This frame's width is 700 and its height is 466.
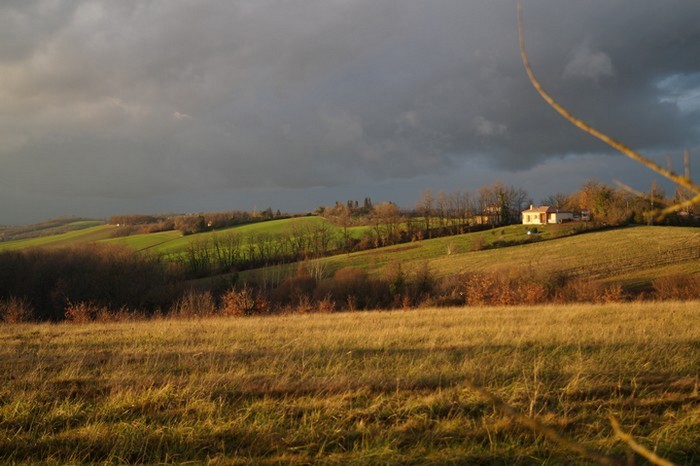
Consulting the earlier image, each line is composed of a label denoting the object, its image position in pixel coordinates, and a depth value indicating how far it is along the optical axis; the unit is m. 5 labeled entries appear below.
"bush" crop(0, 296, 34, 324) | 28.39
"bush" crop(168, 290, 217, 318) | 22.66
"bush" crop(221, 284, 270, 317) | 30.14
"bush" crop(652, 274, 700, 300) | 32.81
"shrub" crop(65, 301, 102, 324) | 22.98
